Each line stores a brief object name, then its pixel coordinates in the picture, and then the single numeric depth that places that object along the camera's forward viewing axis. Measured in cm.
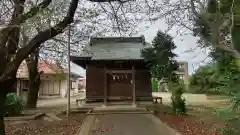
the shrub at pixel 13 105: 919
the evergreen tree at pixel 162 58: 1128
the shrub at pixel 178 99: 967
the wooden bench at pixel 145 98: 1247
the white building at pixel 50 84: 2070
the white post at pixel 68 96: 988
